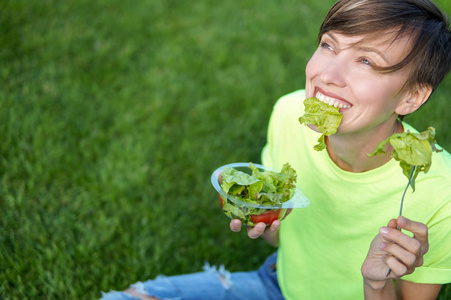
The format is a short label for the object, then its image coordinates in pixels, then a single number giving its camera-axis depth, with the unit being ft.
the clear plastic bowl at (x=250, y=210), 6.83
